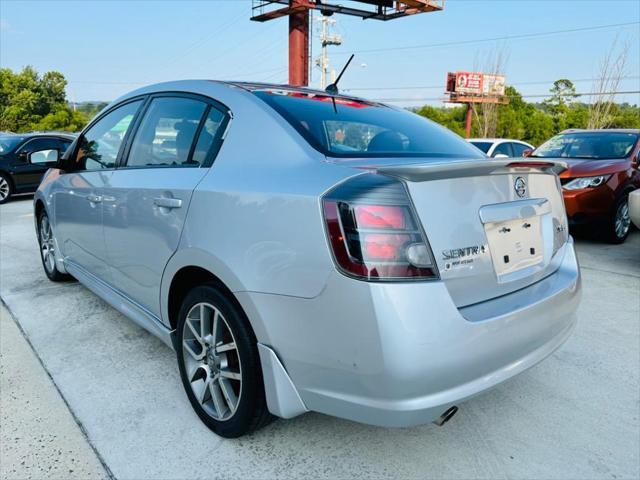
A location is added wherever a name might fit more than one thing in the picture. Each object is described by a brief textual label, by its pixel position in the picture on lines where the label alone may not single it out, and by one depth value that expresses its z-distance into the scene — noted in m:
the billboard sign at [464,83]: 48.97
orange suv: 6.18
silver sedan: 1.61
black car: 10.39
